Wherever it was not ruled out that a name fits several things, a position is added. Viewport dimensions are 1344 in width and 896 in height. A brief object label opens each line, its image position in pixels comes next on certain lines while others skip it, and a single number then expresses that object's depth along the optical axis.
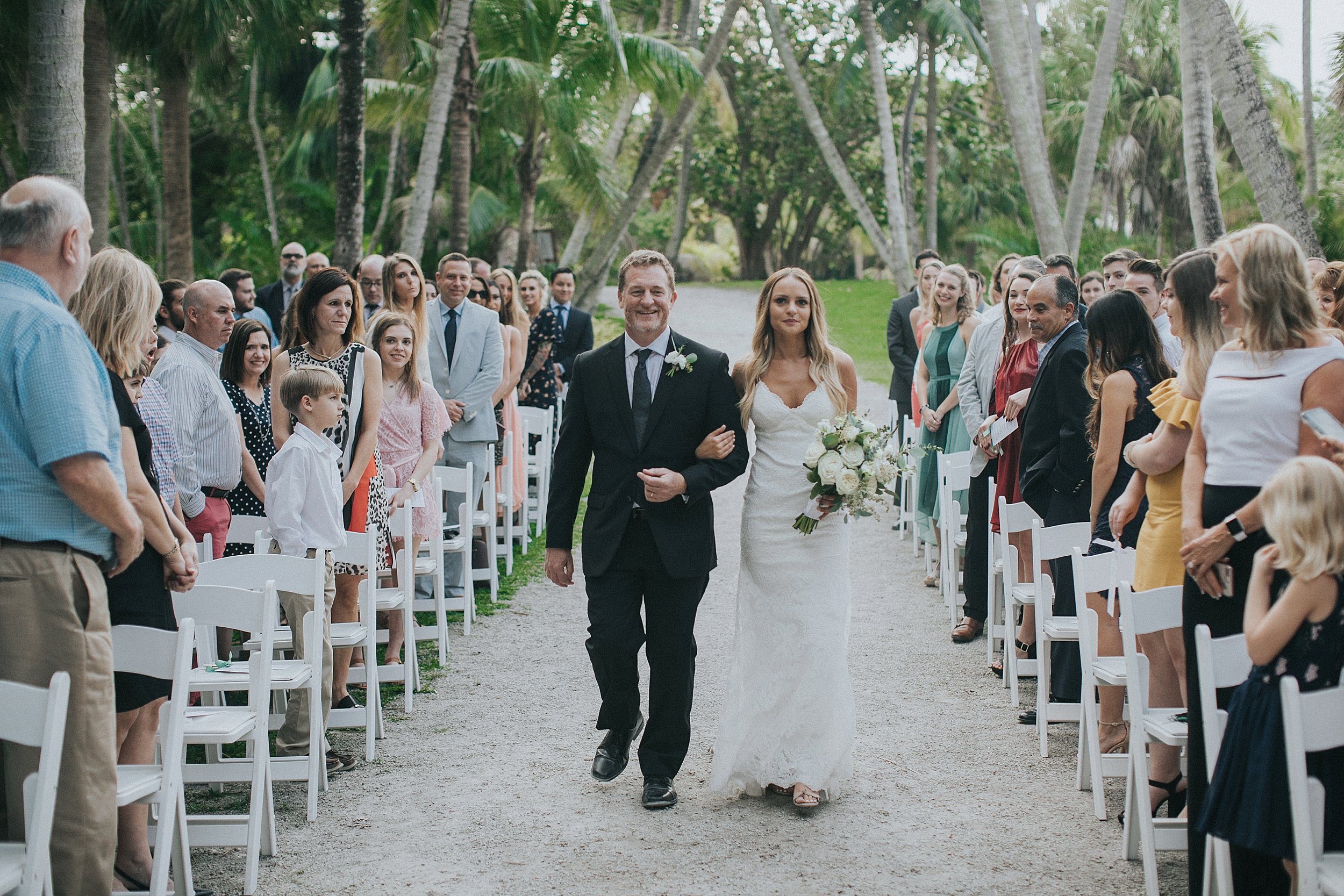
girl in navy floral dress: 3.26
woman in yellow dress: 4.45
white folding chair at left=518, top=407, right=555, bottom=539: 11.17
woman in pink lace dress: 7.13
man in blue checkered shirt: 3.30
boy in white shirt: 5.36
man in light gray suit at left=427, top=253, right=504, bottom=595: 9.09
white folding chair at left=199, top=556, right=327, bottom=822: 4.72
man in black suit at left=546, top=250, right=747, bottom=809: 4.98
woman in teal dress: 9.16
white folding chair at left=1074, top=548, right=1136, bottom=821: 4.89
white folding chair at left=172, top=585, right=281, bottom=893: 4.32
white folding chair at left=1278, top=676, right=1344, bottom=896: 3.09
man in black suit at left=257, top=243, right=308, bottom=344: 11.52
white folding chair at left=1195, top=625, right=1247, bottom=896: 3.61
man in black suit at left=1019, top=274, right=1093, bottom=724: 6.12
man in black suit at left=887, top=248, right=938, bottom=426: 11.44
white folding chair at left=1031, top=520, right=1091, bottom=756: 5.66
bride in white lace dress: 5.05
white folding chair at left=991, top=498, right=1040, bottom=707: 6.41
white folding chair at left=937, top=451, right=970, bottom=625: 8.13
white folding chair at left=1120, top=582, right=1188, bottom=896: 4.22
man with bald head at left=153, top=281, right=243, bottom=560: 5.80
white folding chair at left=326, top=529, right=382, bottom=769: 5.67
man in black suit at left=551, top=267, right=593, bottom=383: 12.01
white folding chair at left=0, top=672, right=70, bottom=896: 3.07
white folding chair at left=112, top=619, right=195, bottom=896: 3.74
